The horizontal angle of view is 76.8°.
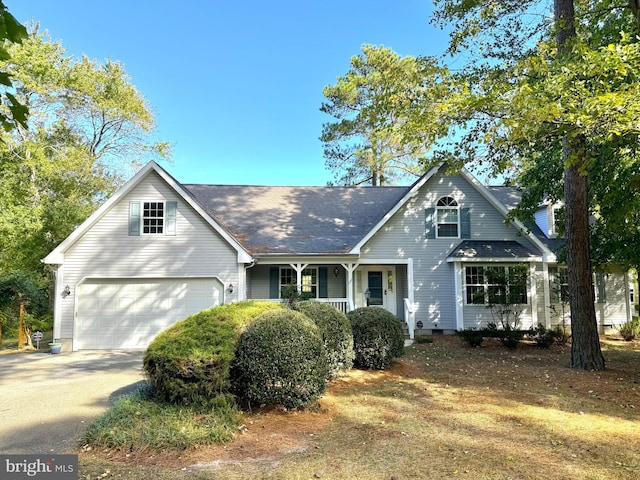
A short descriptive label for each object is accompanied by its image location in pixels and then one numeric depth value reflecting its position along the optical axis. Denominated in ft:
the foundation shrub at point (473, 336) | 38.93
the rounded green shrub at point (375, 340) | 28.53
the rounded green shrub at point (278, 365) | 18.58
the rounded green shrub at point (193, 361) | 17.44
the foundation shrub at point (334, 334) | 24.36
